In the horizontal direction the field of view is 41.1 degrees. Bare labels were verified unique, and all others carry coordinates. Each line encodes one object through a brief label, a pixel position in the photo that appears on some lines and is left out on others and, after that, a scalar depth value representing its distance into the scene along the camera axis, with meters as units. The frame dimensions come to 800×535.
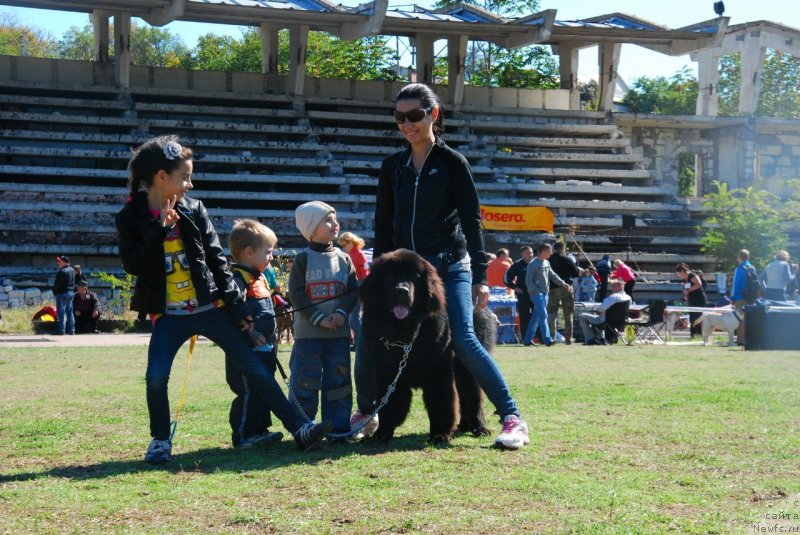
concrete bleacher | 28.95
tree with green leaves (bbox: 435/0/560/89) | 56.78
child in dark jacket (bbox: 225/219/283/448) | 6.86
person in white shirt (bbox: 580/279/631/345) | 21.00
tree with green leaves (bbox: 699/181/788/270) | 32.91
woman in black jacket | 6.66
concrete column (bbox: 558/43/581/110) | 38.34
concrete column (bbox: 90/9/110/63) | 32.88
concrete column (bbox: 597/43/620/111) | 37.38
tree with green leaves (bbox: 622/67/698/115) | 72.24
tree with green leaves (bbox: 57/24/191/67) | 78.12
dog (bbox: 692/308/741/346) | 20.52
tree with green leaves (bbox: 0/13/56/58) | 74.69
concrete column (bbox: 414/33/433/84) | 35.88
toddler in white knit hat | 7.03
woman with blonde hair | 14.39
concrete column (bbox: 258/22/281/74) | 34.00
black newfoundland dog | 6.45
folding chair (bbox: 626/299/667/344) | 22.69
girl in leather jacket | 6.08
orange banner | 30.66
